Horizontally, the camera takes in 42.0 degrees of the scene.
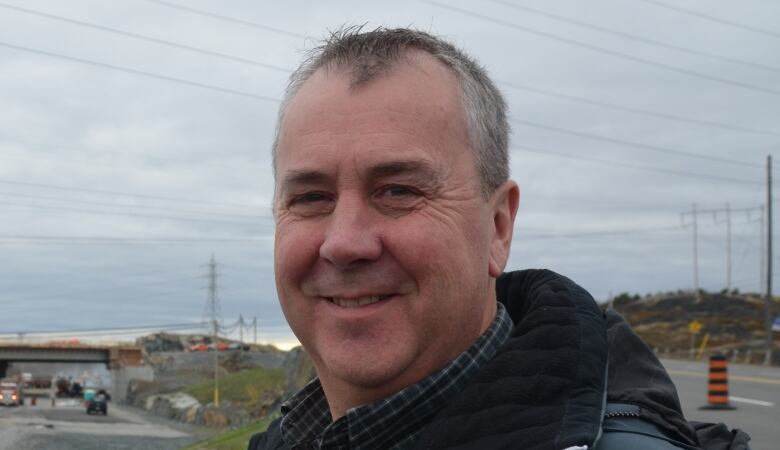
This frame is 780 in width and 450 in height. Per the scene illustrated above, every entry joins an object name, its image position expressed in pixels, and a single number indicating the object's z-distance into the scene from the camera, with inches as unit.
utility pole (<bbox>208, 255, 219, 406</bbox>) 2703.7
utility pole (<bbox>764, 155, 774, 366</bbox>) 1794.7
